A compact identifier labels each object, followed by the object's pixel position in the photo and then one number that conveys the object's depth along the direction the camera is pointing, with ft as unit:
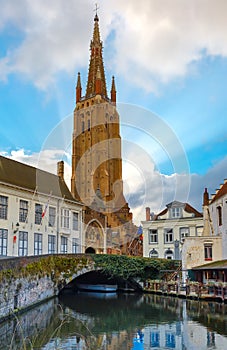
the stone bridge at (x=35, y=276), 63.00
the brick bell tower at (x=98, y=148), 242.72
